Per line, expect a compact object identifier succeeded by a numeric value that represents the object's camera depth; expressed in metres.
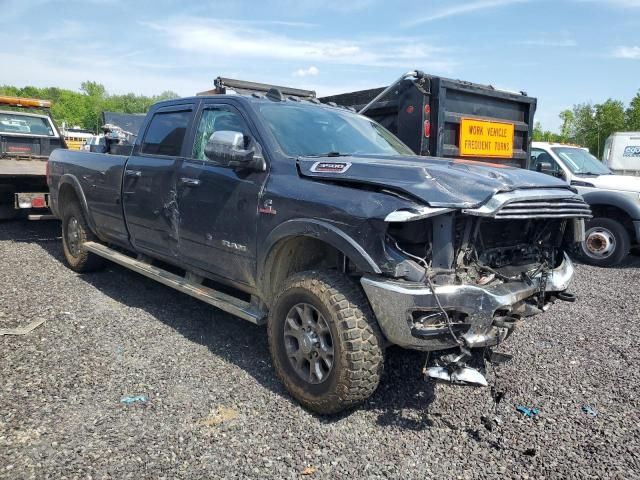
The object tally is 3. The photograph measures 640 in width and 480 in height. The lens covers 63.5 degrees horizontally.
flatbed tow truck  8.49
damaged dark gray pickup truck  2.87
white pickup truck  7.79
